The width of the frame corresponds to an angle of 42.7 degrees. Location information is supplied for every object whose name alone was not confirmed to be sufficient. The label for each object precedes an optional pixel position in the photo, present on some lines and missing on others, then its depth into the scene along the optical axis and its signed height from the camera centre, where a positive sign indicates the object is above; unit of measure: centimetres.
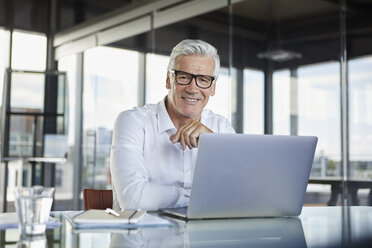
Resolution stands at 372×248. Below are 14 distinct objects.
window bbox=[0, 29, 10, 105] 595 +124
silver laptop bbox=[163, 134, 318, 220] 133 -7
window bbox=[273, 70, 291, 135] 417 +44
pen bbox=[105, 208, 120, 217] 124 -17
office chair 200 -21
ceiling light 412 +85
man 181 +9
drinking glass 105 -13
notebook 117 -17
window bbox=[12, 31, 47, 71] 605 +127
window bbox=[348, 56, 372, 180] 374 +28
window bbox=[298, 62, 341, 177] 392 +34
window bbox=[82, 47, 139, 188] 568 +63
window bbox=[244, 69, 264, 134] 434 +46
